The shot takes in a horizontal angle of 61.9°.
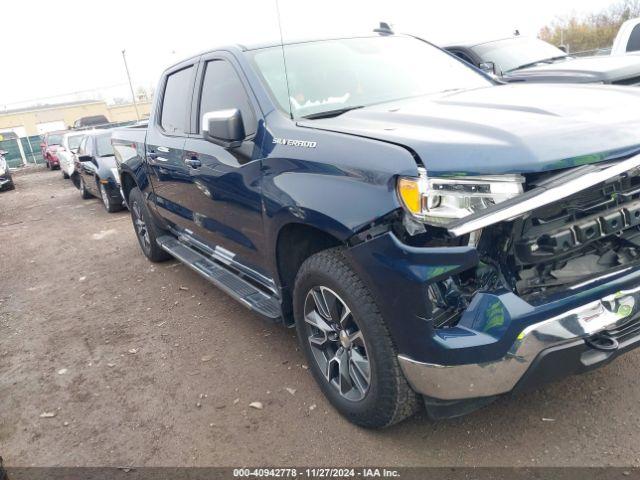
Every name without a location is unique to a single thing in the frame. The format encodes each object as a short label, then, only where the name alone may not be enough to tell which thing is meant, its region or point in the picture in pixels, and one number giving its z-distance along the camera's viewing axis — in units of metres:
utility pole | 37.66
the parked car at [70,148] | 14.66
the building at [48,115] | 53.18
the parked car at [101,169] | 9.74
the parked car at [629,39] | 7.75
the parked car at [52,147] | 22.09
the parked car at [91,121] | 26.56
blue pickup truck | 2.05
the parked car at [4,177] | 16.42
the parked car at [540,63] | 5.59
